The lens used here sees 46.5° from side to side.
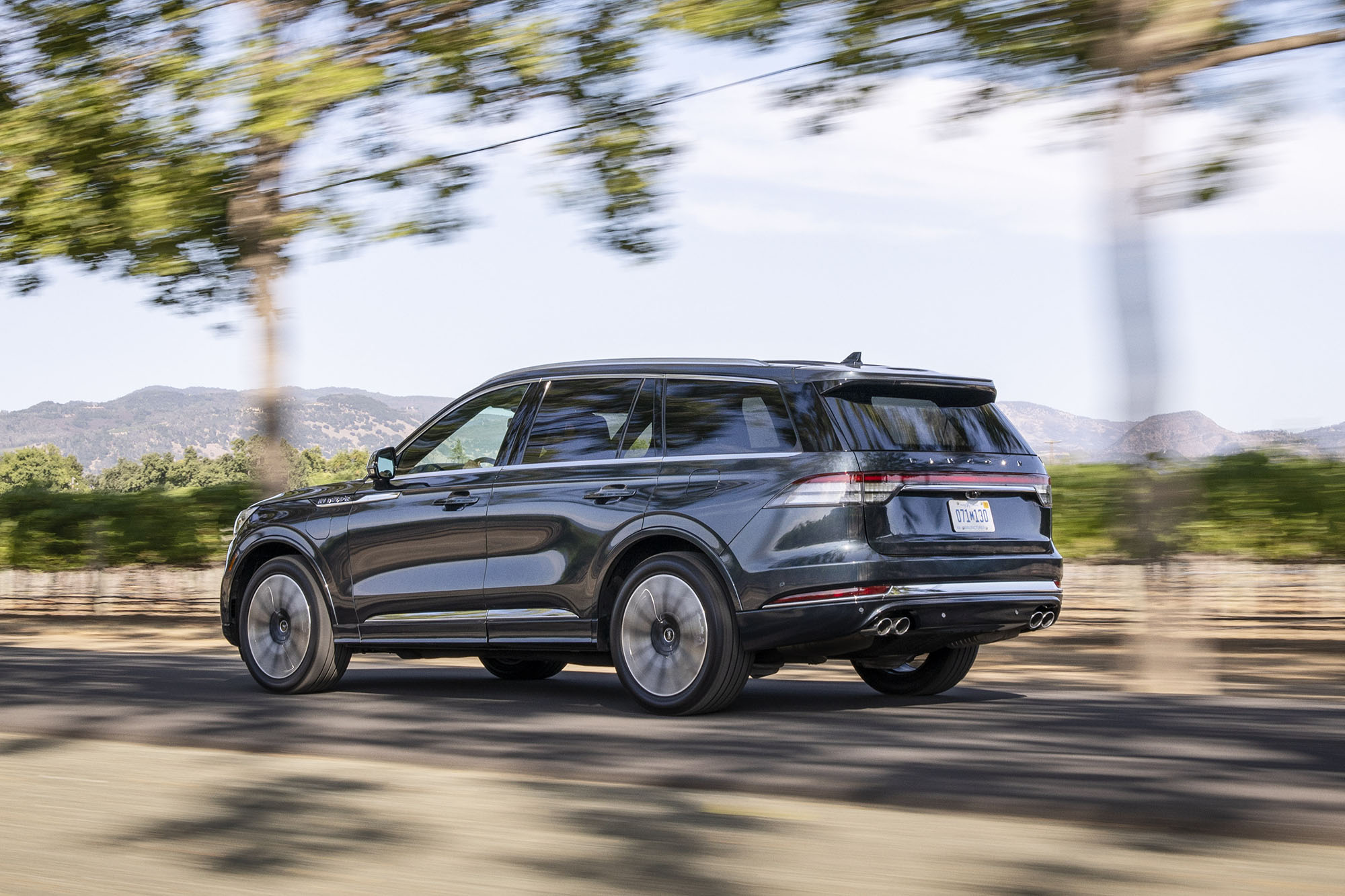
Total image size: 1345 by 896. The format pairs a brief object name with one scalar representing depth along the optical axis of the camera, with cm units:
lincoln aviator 788
